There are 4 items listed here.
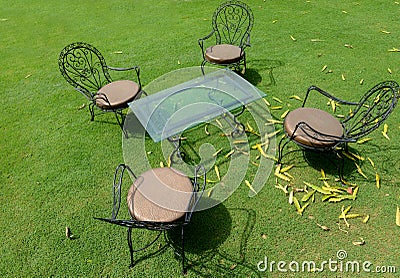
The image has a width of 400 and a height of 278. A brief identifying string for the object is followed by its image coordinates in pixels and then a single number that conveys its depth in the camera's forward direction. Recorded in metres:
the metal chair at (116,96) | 4.70
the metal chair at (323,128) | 3.62
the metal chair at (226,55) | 5.49
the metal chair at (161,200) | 3.07
